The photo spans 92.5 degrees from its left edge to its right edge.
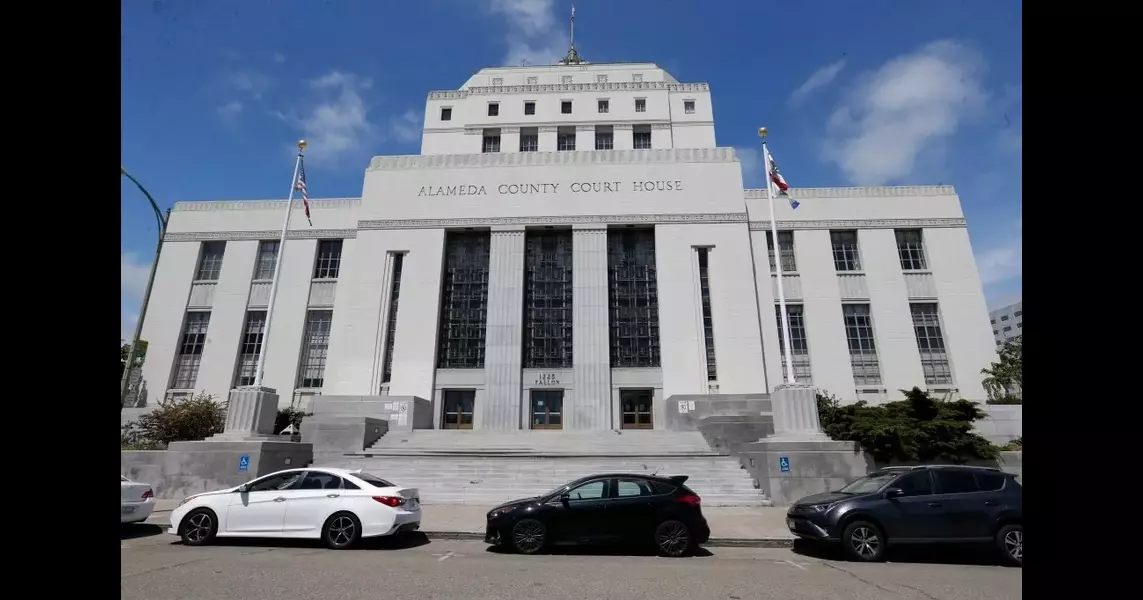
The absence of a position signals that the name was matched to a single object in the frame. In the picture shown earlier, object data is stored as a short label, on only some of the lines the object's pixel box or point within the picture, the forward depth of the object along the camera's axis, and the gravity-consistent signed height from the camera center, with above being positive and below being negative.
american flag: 21.49 +10.50
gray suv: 9.36 -1.00
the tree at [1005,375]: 26.03 +3.67
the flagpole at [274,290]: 19.16 +6.01
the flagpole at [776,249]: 18.33 +7.16
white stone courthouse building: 26.92 +8.36
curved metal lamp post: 18.47 +6.26
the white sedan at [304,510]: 9.90 -0.95
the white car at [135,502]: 11.04 -0.88
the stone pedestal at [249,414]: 18.41 +1.41
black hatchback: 9.70 -1.15
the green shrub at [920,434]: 16.52 +0.61
